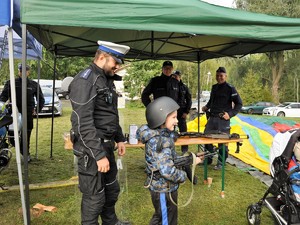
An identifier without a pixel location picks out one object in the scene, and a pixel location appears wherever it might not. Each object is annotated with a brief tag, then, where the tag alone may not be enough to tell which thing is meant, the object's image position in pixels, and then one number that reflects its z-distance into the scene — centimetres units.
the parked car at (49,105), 1404
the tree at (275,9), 2473
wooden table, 382
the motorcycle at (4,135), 393
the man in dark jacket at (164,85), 539
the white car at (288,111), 2330
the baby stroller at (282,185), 272
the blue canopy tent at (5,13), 258
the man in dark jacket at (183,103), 575
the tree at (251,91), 2848
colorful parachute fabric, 606
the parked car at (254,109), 2581
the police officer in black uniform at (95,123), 232
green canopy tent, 245
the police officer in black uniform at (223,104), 530
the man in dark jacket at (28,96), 533
